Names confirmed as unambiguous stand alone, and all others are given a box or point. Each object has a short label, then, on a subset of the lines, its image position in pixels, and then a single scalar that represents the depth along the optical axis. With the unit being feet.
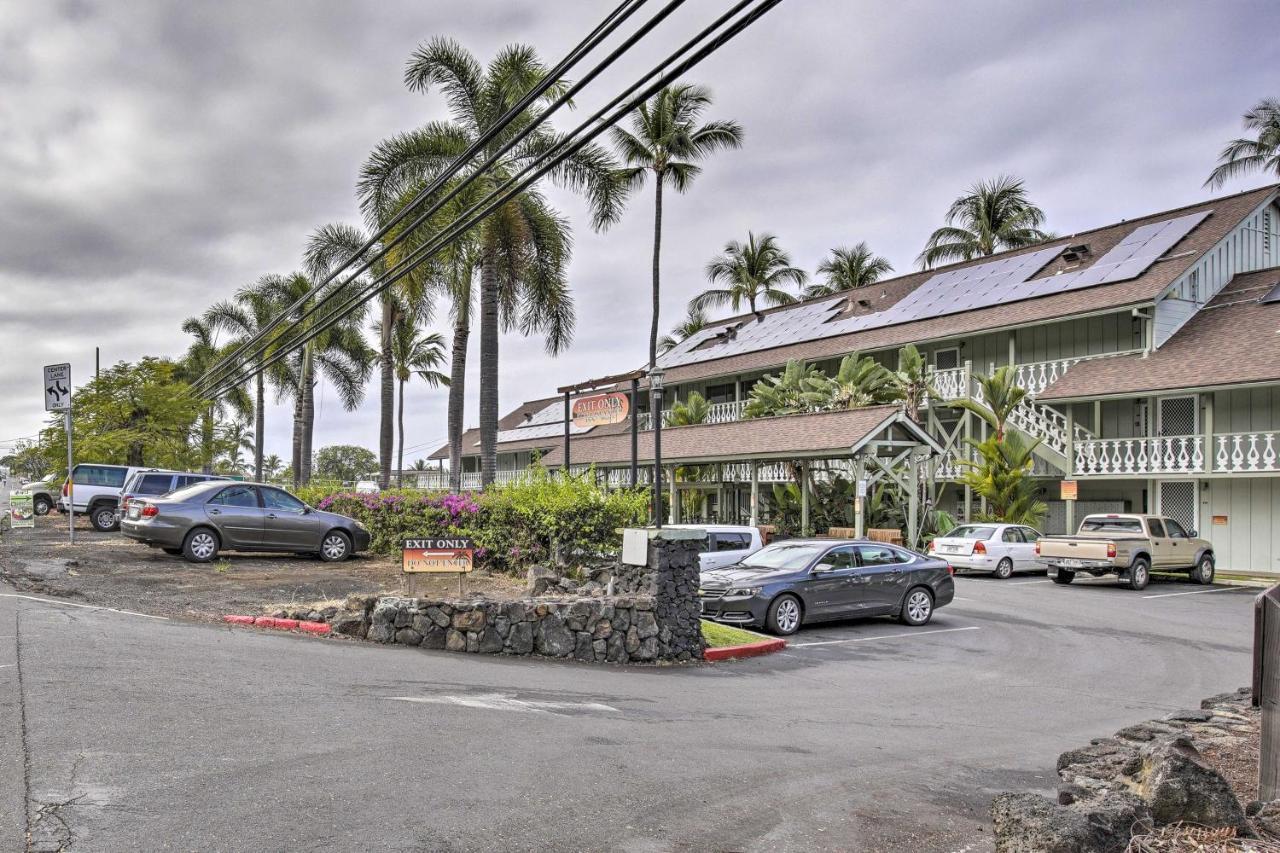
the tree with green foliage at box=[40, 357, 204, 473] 126.82
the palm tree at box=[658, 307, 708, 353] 212.02
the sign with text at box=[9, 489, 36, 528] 97.71
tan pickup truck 75.46
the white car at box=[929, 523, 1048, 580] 84.23
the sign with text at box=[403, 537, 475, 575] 43.68
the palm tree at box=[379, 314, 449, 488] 164.77
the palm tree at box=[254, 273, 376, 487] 152.66
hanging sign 76.18
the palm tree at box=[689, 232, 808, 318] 195.52
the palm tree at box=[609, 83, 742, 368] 115.24
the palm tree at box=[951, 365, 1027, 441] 100.22
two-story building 88.20
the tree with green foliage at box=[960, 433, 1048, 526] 96.02
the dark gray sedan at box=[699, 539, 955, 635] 48.75
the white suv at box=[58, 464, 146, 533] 102.42
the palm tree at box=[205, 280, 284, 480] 171.83
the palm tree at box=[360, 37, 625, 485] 83.76
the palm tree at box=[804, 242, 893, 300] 199.21
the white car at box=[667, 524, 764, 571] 61.82
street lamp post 65.56
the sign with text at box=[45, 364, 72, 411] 66.28
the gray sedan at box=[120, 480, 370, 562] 61.05
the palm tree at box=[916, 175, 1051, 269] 169.99
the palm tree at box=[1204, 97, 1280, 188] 143.84
